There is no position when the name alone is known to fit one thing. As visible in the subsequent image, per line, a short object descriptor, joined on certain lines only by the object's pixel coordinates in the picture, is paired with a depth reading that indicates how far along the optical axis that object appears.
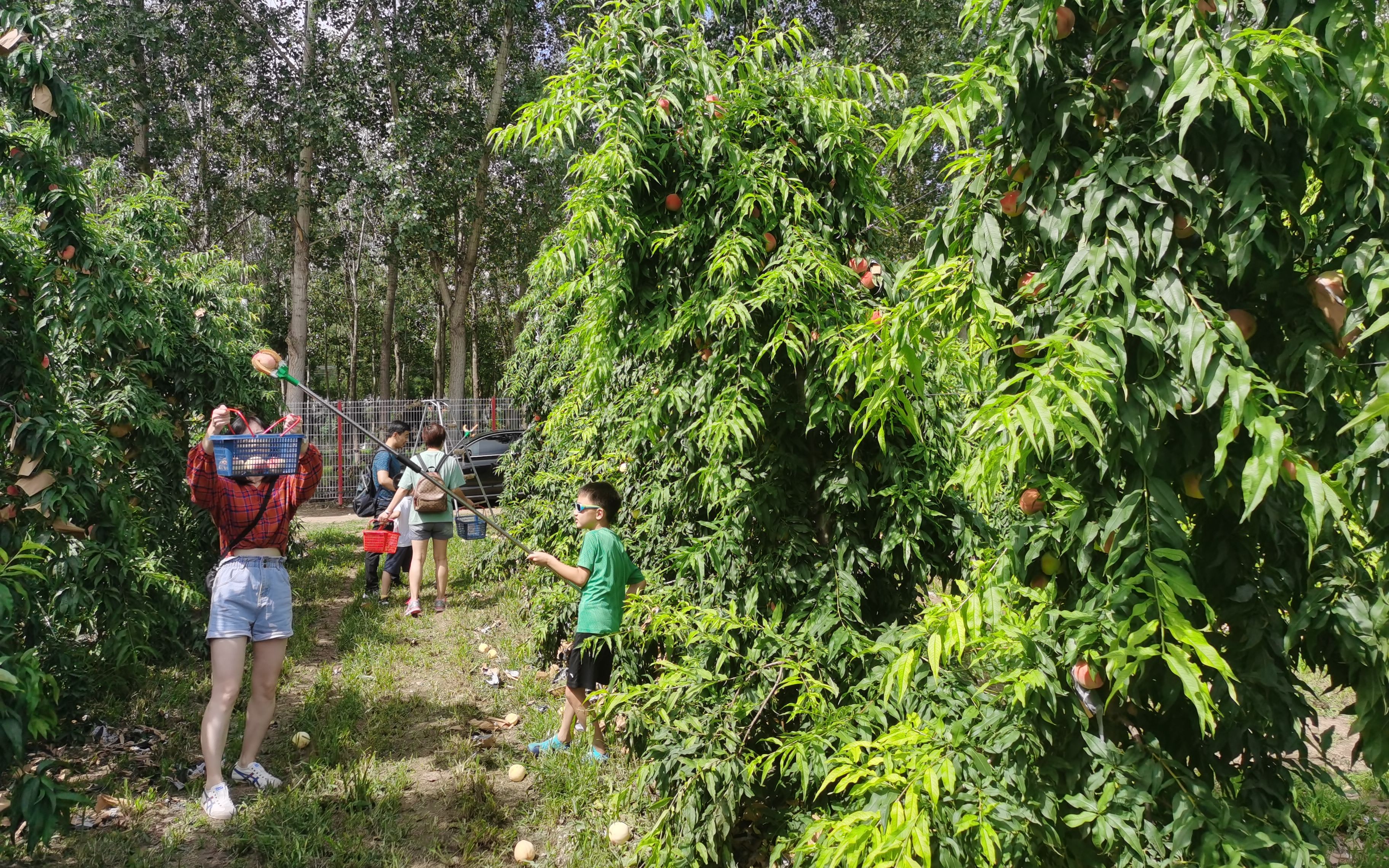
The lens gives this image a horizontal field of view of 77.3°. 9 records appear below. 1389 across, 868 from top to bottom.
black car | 15.66
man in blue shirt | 8.58
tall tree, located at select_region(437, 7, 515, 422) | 18.17
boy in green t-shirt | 4.43
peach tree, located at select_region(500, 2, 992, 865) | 3.31
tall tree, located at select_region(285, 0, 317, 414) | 18.19
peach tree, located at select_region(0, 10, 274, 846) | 3.41
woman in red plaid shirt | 4.06
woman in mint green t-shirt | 7.82
